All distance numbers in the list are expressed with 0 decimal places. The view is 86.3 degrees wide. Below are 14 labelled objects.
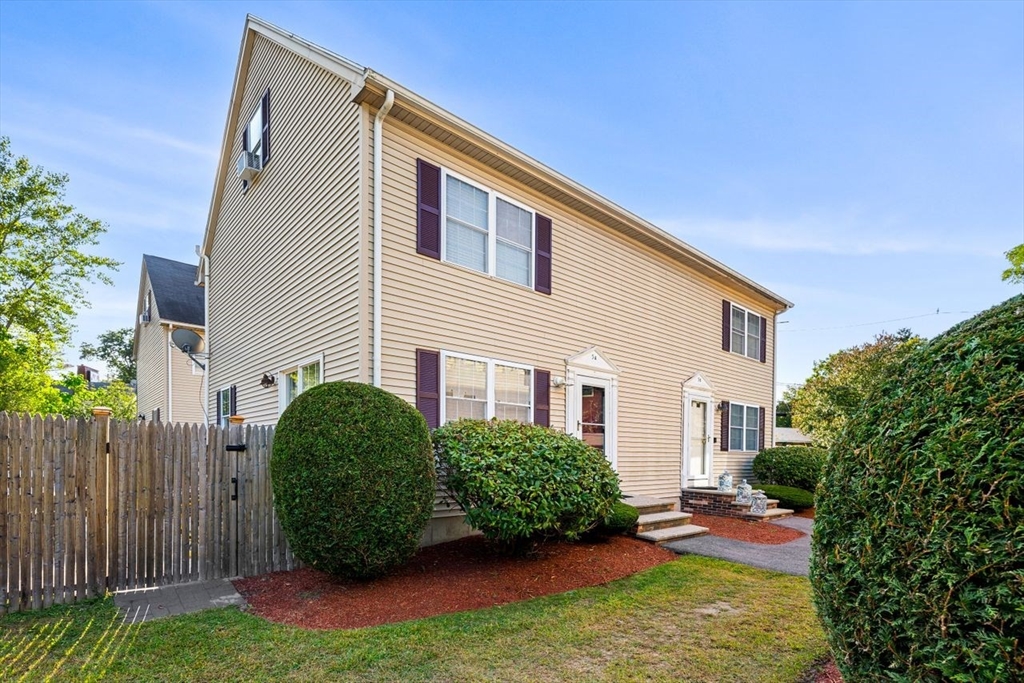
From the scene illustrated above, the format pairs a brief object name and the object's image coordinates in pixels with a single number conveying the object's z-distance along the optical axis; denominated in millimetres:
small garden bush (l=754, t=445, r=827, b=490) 12203
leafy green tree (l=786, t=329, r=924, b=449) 15859
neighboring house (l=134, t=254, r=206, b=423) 15344
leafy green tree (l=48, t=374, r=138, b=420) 17655
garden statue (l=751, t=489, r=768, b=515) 10023
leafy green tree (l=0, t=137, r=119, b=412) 14984
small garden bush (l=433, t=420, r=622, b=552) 5492
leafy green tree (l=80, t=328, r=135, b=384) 39125
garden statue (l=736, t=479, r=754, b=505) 10273
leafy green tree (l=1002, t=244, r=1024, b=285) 5543
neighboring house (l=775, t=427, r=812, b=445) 27903
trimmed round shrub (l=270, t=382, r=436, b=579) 4973
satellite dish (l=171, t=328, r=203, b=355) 11242
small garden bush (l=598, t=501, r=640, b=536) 7297
